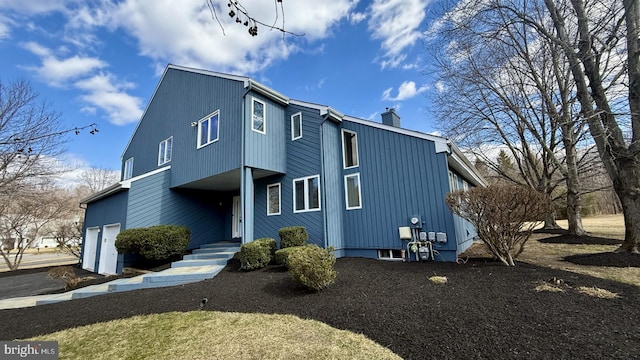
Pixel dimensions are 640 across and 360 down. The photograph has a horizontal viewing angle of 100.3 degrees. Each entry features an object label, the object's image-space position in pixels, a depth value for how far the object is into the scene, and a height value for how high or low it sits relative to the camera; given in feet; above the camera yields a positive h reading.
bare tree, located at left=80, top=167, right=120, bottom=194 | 105.70 +22.70
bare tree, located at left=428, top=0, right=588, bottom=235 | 36.63 +19.08
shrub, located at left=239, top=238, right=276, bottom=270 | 25.20 -2.64
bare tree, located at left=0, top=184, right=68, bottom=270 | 47.70 +4.34
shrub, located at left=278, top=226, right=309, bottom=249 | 27.45 -1.10
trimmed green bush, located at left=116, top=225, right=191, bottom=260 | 29.81 -1.10
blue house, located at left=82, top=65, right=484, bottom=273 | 27.04 +5.81
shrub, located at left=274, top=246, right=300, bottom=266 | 24.73 -2.65
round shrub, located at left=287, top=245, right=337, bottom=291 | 17.15 -2.78
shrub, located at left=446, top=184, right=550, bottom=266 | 19.35 +0.39
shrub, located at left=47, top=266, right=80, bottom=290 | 25.32 -3.67
